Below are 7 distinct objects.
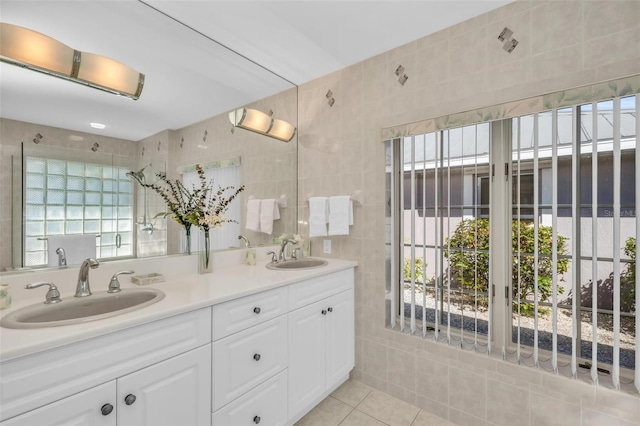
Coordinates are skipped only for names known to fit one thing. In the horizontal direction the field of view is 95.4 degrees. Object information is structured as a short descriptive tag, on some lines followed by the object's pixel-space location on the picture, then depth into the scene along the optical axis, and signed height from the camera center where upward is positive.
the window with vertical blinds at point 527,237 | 1.39 -0.13
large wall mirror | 1.27 +0.44
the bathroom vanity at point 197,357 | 0.88 -0.57
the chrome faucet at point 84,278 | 1.26 -0.28
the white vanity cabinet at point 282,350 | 1.35 -0.76
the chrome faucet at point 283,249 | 2.27 -0.28
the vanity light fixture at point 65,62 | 1.22 +0.71
